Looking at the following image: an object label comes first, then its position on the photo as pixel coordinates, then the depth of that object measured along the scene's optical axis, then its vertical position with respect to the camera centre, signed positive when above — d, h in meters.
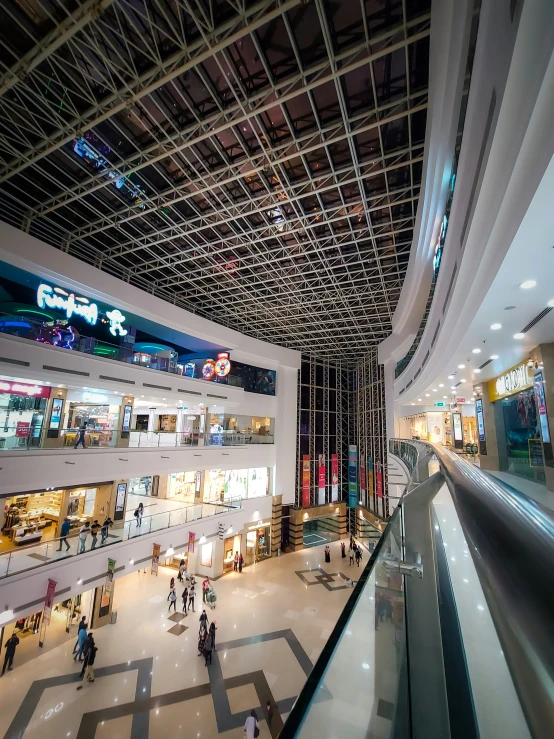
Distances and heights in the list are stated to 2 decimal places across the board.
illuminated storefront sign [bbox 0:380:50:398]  14.50 +1.80
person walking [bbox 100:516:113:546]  13.13 -3.52
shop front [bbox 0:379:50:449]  11.46 +0.78
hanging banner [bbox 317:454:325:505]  30.17 -3.34
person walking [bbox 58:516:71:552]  14.79 -3.73
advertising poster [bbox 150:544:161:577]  14.65 -4.75
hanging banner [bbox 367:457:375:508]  29.28 -3.29
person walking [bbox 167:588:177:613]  16.12 -7.09
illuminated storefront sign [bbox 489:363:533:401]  9.59 +1.83
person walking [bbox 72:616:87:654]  12.34 -6.65
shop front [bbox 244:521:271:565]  23.38 -6.71
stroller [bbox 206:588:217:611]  16.52 -7.26
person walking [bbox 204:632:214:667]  12.35 -7.16
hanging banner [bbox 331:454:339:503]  31.31 -3.13
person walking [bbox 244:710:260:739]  8.81 -6.99
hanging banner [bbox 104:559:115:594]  12.74 -4.74
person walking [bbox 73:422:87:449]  13.21 -0.09
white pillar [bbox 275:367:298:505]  25.94 +0.55
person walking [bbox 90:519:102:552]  12.78 -3.48
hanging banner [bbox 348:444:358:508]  32.31 -3.09
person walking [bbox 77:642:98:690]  11.04 -7.02
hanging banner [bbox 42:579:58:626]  10.88 -4.91
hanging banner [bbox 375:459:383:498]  27.53 -2.73
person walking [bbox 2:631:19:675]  11.39 -6.84
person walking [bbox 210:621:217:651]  12.75 -6.71
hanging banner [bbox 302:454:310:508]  28.69 -3.18
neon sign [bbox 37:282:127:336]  13.49 +5.11
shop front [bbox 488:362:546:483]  9.12 +0.65
